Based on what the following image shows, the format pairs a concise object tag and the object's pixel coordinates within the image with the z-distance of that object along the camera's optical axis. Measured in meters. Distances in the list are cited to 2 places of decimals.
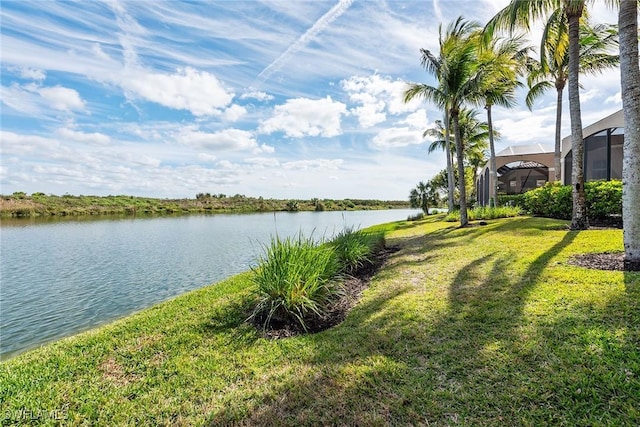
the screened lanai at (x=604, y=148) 12.80
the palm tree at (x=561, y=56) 10.66
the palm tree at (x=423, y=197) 30.08
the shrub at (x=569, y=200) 8.79
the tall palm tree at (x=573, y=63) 7.78
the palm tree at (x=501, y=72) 12.17
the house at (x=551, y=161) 13.10
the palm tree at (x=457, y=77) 11.88
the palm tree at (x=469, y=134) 21.88
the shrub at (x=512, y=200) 17.06
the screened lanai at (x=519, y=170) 22.66
